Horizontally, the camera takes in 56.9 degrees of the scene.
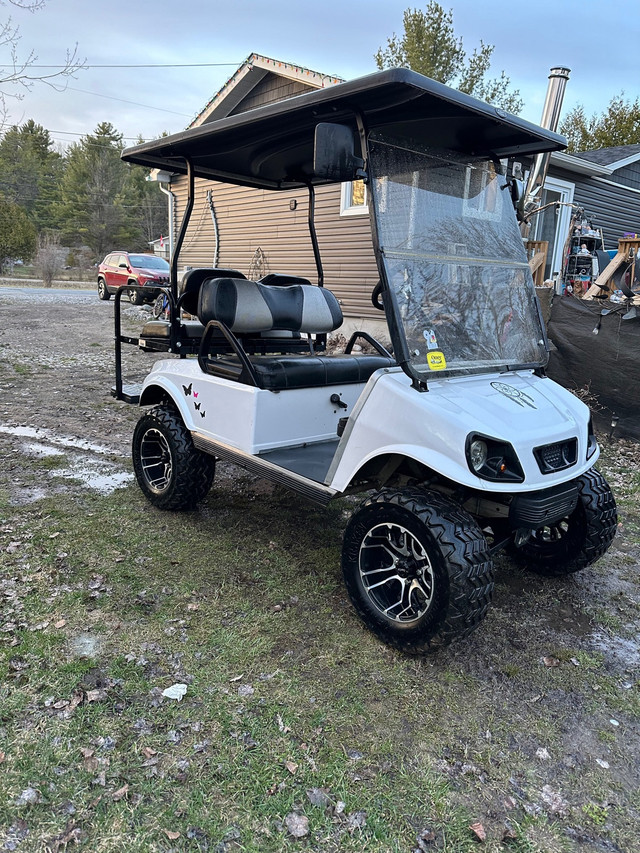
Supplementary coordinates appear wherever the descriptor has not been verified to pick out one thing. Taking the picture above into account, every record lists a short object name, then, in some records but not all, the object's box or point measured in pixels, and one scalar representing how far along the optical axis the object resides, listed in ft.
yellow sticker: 8.96
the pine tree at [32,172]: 146.92
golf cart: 8.04
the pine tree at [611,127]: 92.53
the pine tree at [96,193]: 149.18
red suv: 59.26
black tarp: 18.63
